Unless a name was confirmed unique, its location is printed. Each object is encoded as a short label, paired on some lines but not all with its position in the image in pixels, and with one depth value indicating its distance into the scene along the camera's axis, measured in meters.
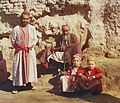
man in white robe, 4.74
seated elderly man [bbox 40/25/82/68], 5.21
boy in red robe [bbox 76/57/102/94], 4.41
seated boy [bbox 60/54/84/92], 4.54
